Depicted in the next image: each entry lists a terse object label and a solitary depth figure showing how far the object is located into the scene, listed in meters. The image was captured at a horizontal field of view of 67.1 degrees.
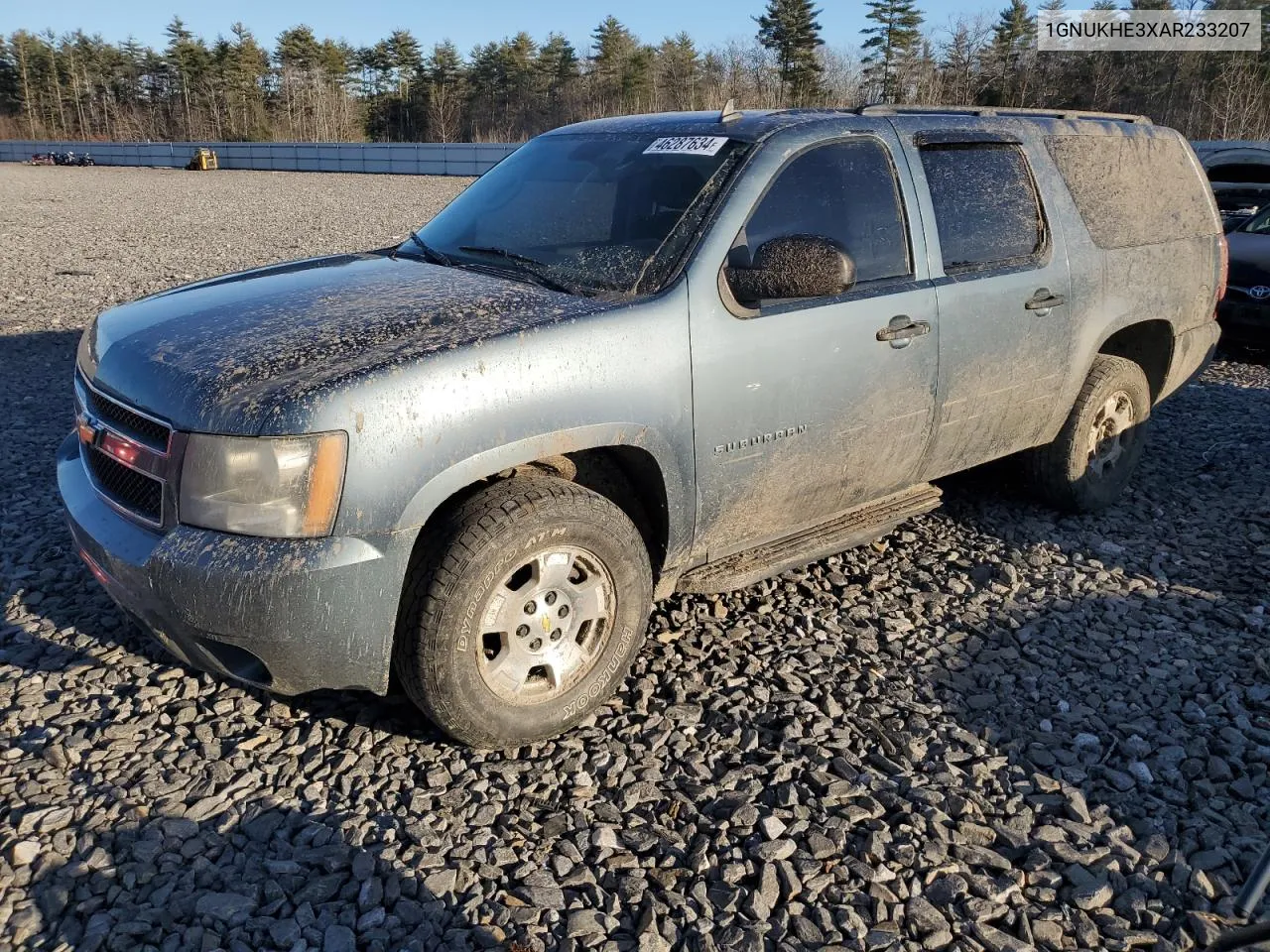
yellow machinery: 46.06
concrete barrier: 39.81
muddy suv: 2.67
